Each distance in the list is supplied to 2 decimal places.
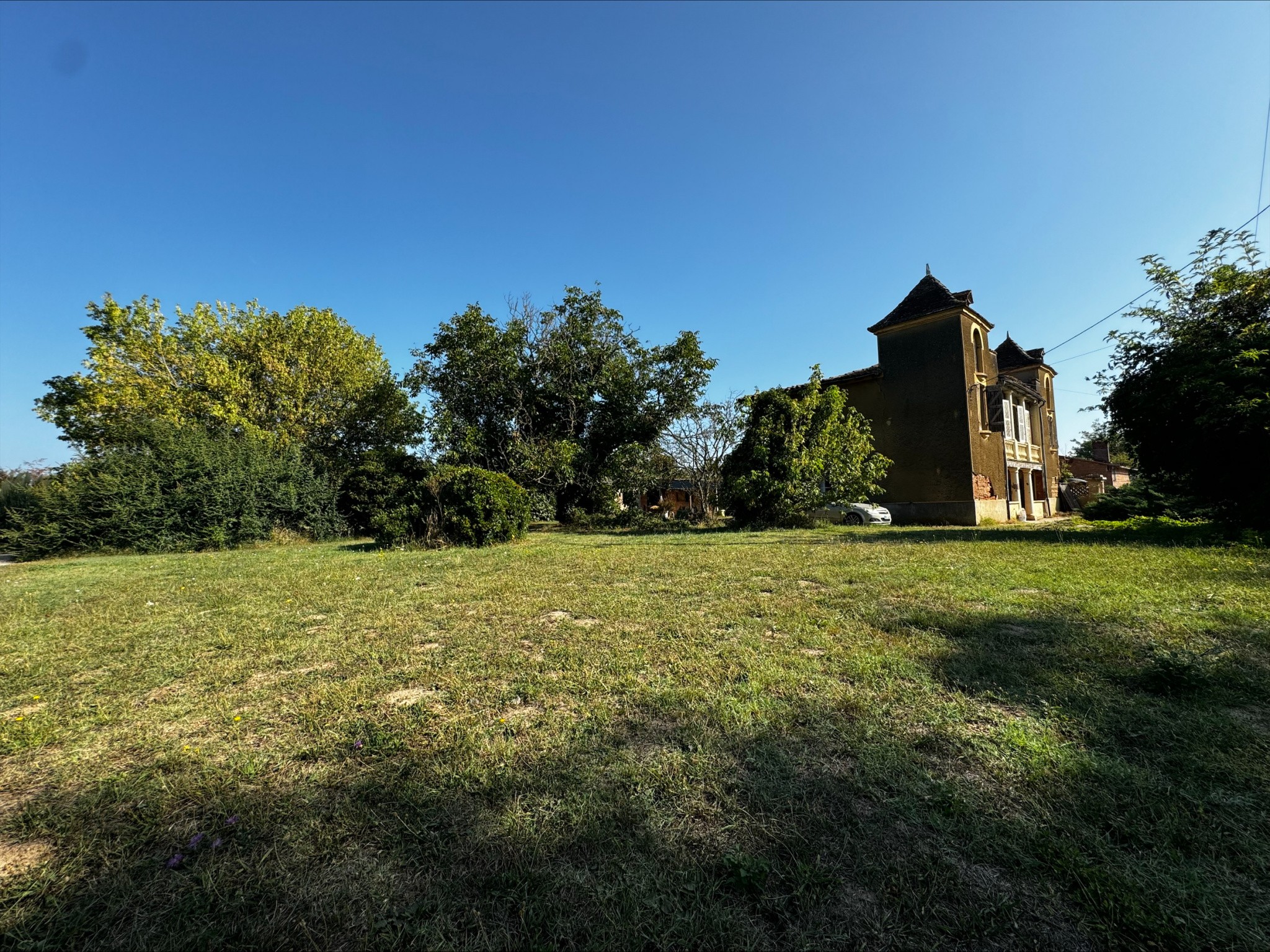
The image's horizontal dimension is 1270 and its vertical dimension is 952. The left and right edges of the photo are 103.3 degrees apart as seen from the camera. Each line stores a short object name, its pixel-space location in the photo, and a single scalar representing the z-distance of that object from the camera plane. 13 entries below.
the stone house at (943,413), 19.14
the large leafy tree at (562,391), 19.42
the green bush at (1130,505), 16.05
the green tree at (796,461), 15.38
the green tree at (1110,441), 11.34
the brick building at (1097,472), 33.31
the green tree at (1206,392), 9.03
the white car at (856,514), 17.42
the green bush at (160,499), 12.60
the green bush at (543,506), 18.81
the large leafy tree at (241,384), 19.02
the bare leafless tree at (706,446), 21.45
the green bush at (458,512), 11.58
